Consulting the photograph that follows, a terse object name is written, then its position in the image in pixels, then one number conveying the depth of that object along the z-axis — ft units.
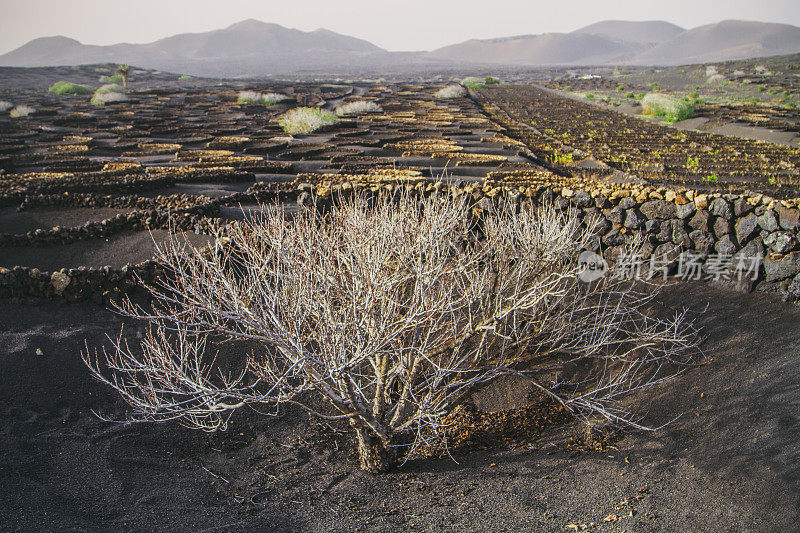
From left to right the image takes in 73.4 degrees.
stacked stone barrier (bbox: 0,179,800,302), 25.49
